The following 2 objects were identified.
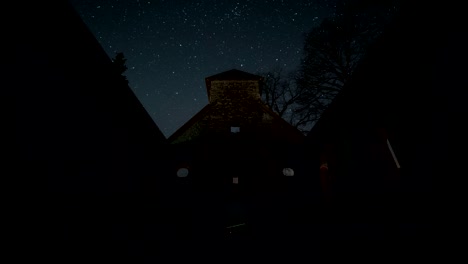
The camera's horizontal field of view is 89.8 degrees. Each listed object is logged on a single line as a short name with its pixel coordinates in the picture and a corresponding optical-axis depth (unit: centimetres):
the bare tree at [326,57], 1382
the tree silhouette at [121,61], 2044
